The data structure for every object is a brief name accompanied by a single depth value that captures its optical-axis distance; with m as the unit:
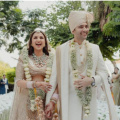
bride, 3.24
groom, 2.64
